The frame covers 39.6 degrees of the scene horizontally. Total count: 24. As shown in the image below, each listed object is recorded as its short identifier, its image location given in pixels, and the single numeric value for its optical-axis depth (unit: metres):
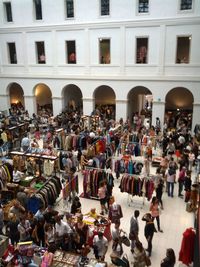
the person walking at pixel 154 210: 8.66
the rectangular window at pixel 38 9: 22.75
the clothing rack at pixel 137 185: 10.42
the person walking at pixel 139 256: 6.53
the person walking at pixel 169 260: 6.18
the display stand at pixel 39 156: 12.12
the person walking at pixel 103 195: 9.97
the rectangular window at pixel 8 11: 23.77
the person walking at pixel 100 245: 7.26
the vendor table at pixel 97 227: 8.27
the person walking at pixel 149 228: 7.73
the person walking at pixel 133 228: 7.77
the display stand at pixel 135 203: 10.96
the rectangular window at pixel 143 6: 19.72
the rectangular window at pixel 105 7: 20.71
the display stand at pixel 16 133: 16.78
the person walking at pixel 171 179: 11.25
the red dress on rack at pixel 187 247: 7.18
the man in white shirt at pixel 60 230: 7.60
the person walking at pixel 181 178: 11.18
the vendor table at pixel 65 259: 6.62
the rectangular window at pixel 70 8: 21.75
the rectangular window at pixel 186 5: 18.66
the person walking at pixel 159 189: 10.07
